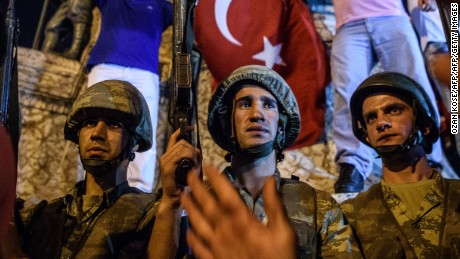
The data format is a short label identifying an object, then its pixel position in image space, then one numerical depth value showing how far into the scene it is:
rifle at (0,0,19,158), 3.56
